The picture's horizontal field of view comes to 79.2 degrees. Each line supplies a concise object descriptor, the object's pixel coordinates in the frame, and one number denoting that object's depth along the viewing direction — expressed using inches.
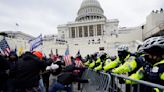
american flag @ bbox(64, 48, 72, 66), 162.7
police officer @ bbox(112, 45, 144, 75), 64.5
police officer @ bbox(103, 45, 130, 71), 88.0
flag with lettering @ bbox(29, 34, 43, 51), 161.1
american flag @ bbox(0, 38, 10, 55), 162.8
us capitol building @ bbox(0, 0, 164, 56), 1408.8
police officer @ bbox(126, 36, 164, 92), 47.4
